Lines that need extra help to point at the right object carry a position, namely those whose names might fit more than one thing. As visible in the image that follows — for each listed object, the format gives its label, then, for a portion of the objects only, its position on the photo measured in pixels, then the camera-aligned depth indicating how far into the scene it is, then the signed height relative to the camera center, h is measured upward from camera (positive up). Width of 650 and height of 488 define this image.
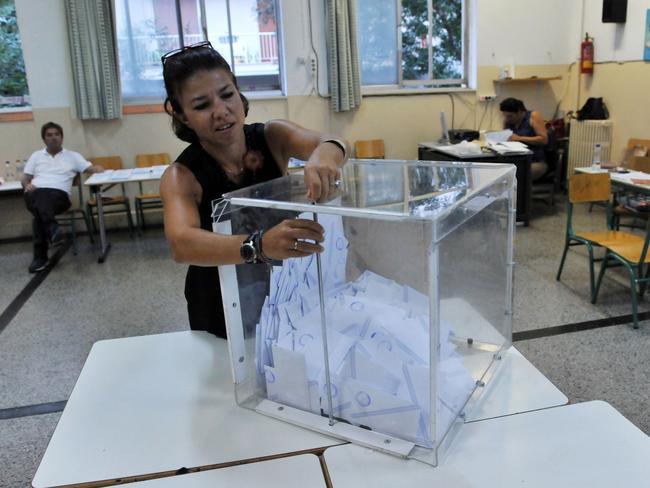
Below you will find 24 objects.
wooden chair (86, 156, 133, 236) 5.44 -0.79
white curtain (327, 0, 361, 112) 5.78 +0.52
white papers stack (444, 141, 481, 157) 5.10 -0.43
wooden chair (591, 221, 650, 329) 3.03 -0.89
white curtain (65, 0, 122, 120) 5.37 +0.55
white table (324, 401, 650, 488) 0.87 -0.56
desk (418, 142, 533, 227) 5.05 -0.60
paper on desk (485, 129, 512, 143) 5.39 -0.34
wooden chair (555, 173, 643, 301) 3.49 -0.58
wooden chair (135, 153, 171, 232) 5.64 -0.76
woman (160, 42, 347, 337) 0.97 -0.12
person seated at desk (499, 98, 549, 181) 5.76 -0.28
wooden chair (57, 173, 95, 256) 5.19 -0.94
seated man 4.80 -0.54
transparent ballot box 0.89 -0.35
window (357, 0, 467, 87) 6.24 +0.67
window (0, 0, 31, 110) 5.54 +0.54
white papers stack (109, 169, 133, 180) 4.76 -0.49
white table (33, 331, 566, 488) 0.97 -0.57
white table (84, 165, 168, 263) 4.70 -0.51
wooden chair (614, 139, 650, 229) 4.05 -0.80
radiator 5.98 -0.47
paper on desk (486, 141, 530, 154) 5.03 -0.42
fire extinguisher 6.26 +0.43
